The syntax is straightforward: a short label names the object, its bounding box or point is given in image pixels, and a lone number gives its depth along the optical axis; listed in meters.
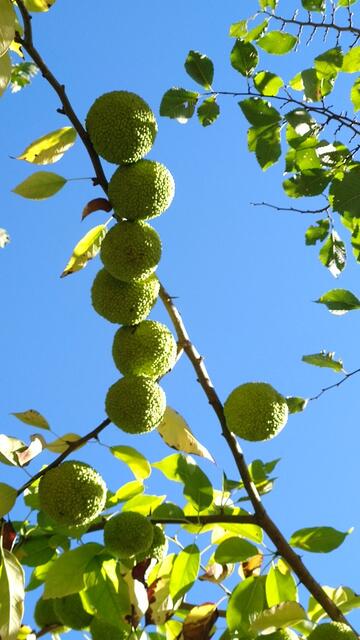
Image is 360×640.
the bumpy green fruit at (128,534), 1.83
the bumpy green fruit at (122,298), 1.99
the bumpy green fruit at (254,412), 1.91
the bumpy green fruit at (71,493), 1.77
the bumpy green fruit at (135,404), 1.87
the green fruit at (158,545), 2.04
